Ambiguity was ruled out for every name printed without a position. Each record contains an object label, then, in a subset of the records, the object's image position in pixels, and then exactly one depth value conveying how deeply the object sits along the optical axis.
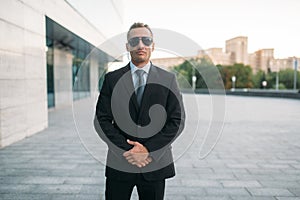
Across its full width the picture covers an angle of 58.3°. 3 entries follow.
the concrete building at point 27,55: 6.97
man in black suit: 2.00
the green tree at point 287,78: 72.84
